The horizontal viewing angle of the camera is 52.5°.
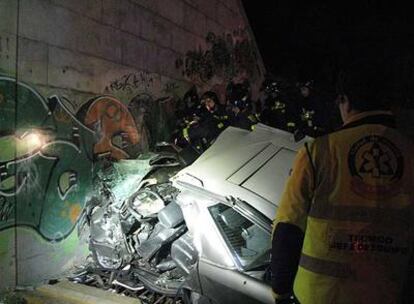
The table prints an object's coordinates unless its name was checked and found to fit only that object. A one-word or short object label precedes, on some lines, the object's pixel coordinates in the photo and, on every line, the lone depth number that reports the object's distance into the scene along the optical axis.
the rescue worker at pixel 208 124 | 6.47
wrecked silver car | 3.29
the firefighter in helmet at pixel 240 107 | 6.66
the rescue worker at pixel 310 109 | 6.36
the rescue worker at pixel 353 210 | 1.67
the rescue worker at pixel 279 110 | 6.70
